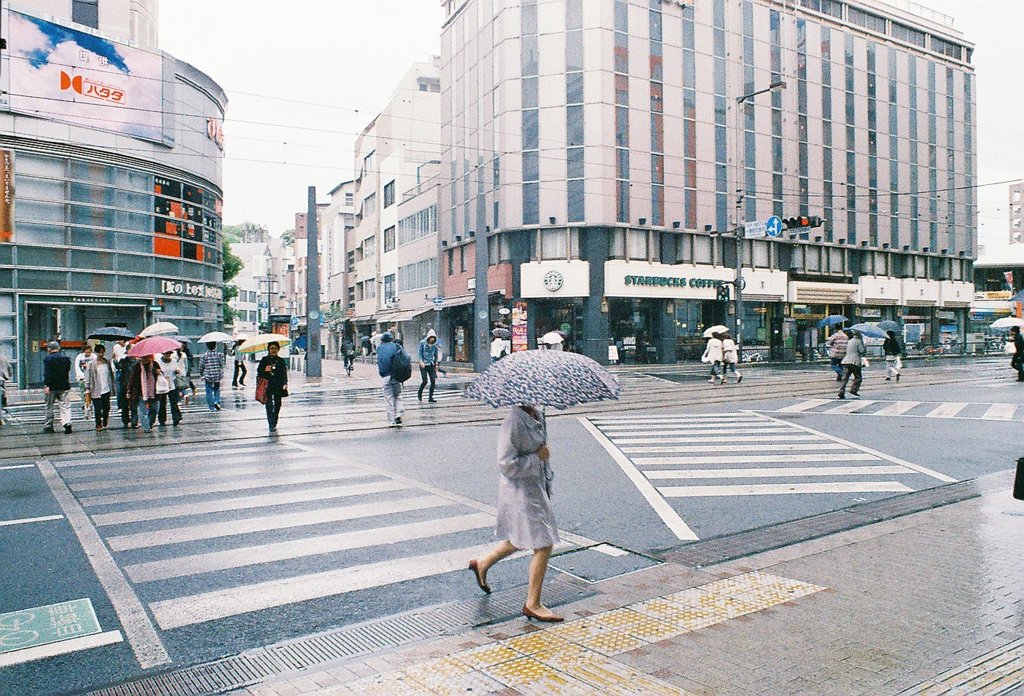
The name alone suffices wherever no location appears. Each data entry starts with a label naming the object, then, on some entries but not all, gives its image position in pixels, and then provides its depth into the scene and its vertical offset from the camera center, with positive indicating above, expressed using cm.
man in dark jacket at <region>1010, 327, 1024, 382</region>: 2614 -44
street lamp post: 3378 +641
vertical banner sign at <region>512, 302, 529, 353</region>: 4019 +84
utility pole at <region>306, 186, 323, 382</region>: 3069 +167
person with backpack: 1528 -55
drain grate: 421 -180
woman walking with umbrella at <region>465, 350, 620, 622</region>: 484 -62
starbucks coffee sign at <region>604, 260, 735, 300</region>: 3991 +321
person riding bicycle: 3569 -47
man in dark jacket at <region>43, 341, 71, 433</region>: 1492 -70
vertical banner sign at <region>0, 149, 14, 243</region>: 2827 +545
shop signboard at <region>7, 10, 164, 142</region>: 2827 +1011
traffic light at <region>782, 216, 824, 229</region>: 2780 +419
